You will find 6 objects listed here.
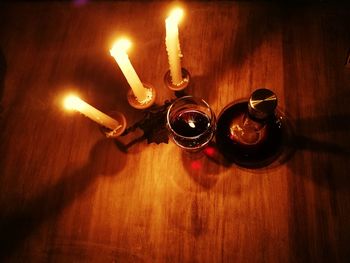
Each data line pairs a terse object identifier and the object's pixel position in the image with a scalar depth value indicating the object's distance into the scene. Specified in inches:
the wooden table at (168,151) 27.4
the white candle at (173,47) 24.0
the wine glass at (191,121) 26.3
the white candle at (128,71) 24.3
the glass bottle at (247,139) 28.5
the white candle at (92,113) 25.6
